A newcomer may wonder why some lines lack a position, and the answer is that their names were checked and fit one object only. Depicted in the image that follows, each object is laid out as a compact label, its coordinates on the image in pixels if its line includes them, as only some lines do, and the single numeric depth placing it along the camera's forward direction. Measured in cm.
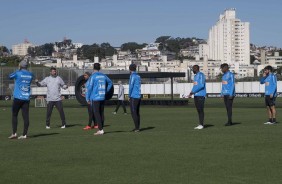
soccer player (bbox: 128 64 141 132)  1706
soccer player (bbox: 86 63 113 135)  1634
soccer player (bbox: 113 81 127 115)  3108
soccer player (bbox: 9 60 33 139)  1535
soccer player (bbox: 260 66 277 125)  1922
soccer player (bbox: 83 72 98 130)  1896
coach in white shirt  1997
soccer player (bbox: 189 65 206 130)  1770
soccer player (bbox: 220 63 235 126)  1889
